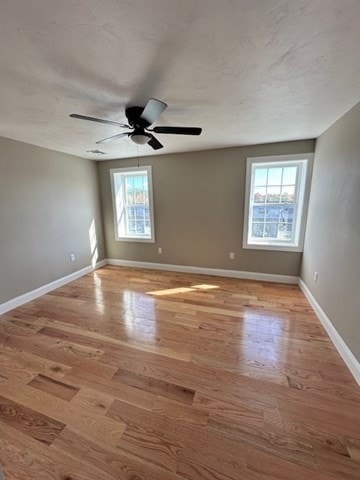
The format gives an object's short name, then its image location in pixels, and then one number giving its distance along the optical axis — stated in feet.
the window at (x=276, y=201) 10.50
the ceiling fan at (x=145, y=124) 5.26
